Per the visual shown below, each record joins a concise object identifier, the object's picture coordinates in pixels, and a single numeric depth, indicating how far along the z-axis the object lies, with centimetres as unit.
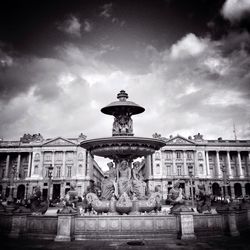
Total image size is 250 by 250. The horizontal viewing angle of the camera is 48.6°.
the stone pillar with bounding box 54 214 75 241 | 788
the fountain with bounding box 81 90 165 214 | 1005
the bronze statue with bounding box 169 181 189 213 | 851
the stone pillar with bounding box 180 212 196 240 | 798
